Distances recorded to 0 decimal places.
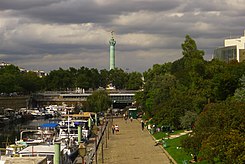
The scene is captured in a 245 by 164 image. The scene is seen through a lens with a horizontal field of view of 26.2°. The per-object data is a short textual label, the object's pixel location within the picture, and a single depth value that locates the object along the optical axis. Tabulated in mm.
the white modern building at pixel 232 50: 104369
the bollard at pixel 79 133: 59944
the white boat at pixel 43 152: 36684
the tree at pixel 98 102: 124819
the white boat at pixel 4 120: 105369
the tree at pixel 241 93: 44844
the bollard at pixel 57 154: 31031
